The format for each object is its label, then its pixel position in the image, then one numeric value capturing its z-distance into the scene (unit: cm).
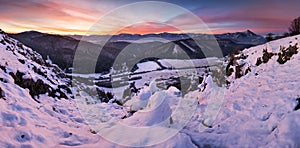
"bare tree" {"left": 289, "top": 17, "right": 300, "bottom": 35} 1964
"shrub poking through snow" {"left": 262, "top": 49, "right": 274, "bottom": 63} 1542
